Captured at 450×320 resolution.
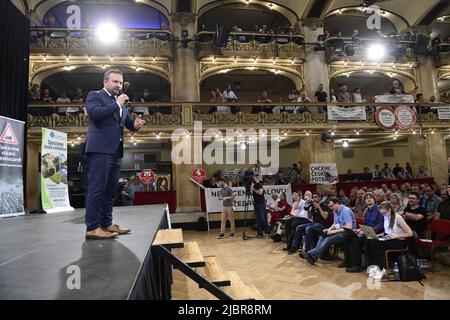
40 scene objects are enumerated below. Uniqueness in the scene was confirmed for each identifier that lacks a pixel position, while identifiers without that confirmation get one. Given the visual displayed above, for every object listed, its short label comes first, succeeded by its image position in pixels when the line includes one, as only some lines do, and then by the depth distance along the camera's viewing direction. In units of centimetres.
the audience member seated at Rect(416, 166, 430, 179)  1217
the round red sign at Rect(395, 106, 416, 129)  1102
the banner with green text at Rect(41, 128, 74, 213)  561
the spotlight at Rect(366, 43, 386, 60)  1194
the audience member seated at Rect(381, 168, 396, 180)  1266
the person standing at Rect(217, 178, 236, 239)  814
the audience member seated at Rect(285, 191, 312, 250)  656
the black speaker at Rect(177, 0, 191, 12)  1180
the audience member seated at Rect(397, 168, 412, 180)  1247
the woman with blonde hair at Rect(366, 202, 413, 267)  434
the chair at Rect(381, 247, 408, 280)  428
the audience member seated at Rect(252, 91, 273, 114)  1153
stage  120
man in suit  226
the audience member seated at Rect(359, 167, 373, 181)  1241
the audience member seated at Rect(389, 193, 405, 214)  573
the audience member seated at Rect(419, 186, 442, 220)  593
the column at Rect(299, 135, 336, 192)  1179
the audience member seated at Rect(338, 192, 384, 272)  472
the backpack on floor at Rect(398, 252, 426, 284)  409
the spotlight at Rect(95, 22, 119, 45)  1057
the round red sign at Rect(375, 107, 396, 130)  1099
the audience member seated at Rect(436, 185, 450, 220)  507
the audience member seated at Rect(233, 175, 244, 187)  1085
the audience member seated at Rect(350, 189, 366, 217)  685
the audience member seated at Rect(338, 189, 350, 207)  751
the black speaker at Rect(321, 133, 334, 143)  1171
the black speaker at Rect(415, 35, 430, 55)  1247
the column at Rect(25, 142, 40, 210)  999
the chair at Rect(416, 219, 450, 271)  453
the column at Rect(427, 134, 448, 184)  1273
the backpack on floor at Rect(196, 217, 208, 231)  956
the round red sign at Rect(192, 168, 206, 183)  1070
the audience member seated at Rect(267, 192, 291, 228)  836
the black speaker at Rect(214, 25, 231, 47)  1057
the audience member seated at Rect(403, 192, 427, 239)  497
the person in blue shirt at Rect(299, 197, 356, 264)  512
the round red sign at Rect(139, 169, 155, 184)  1078
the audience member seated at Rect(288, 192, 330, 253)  577
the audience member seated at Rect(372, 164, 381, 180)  1270
